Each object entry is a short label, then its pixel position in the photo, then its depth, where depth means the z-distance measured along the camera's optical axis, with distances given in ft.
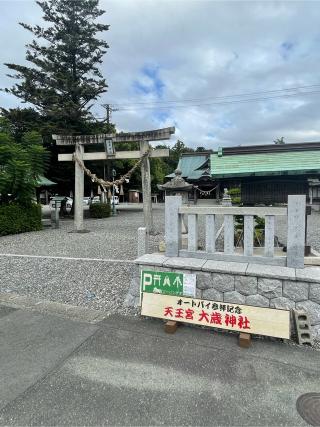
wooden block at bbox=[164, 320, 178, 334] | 11.48
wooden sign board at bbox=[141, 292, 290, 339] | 10.51
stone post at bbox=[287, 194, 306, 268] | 11.41
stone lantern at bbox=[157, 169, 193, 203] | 24.18
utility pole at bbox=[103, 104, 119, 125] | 93.20
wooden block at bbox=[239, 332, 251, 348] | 10.43
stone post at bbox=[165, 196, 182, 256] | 13.87
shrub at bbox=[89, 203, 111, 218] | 61.82
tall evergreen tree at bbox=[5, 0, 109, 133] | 51.39
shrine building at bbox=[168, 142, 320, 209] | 18.57
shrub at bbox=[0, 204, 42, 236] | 34.91
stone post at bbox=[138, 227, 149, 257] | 15.17
